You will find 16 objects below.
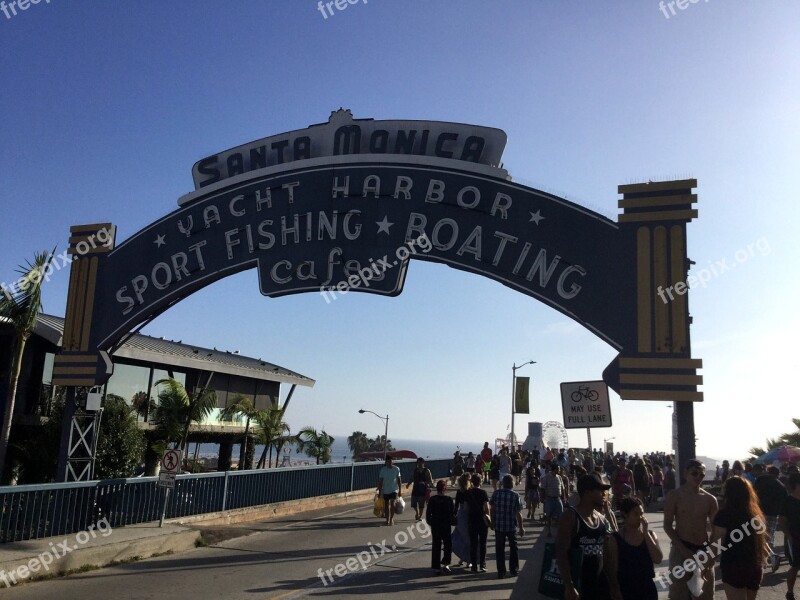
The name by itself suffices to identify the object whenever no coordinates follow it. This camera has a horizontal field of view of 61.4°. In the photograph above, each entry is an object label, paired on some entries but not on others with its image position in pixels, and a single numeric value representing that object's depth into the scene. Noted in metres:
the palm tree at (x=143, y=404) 24.77
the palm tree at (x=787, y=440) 28.02
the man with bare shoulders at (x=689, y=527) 6.97
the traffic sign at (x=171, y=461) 13.54
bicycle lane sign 12.80
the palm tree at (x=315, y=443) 28.45
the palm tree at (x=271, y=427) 25.34
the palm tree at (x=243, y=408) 24.64
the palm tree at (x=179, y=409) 21.12
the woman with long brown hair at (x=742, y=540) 6.75
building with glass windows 21.42
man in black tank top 5.46
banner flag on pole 30.97
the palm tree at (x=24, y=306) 17.14
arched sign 12.09
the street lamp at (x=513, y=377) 37.62
